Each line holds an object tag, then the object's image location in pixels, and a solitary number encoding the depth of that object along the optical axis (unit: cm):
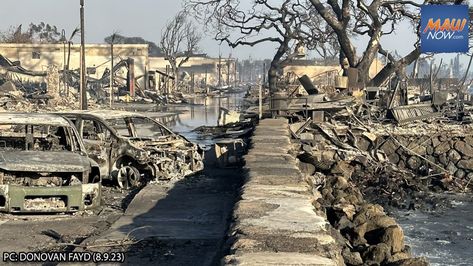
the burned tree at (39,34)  8349
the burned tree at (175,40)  7234
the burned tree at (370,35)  2905
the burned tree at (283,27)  4041
